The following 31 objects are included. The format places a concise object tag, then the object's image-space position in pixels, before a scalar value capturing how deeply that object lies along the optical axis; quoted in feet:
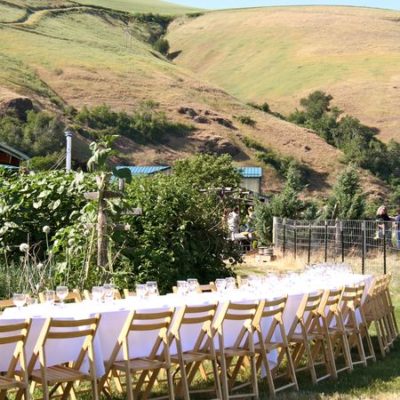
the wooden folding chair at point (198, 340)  21.84
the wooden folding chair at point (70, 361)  19.10
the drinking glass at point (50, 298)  22.36
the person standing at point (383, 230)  59.41
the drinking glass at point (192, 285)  26.91
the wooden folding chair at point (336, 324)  27.30
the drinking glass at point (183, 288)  26.43
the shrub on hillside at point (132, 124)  263.90
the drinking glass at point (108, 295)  23.16
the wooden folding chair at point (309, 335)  26.08
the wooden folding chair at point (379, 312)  31.65
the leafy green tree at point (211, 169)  150.41
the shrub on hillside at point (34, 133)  222.69
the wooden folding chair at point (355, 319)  29.14
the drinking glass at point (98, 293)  23.17
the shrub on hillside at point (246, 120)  302.66
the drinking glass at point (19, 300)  21.70
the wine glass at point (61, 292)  22.99
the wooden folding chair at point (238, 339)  22.95
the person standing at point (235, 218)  64.19
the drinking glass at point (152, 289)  24.99
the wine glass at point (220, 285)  27.50
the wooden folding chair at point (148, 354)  20.77
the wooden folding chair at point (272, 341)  24.14
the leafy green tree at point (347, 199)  95.25
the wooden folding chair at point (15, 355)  18.43
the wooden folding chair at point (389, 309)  34.19
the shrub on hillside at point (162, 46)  482.69
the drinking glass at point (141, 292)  24.43
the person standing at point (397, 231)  59.88
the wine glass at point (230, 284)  27.68
